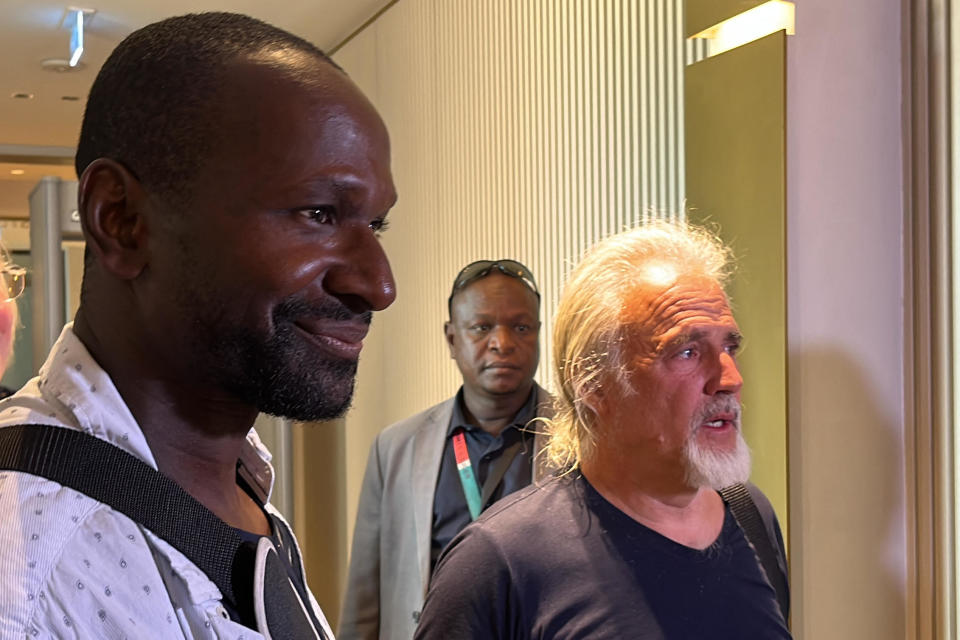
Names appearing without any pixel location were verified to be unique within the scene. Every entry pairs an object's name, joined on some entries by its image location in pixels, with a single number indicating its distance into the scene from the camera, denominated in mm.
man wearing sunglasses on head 3188
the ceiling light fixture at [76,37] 5910
